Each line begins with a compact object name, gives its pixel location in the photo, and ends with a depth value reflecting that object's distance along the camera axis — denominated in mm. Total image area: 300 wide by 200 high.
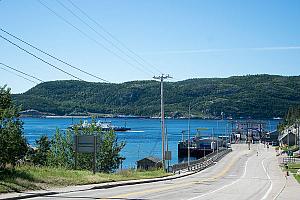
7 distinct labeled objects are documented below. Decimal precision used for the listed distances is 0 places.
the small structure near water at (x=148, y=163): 78188
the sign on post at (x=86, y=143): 33344
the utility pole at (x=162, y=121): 52712
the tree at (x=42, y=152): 54959
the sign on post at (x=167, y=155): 55103
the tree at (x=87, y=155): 55812
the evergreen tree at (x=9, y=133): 23594
